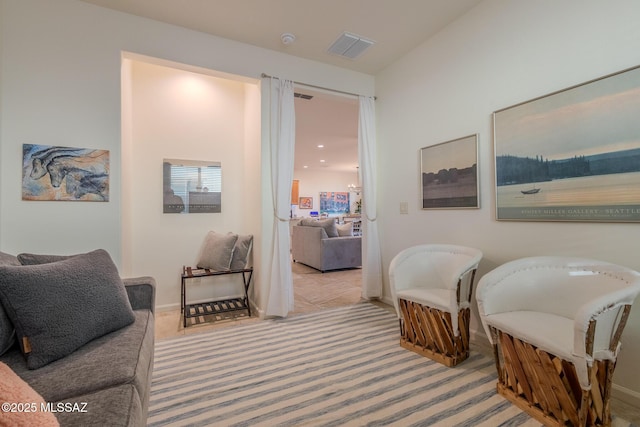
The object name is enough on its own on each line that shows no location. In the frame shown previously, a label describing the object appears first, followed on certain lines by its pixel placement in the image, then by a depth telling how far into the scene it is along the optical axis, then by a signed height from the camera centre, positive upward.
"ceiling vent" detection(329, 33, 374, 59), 2.89 +1.78
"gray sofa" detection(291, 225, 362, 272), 5.54 -0.71
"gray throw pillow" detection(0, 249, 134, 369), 1.21 -0.40
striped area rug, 1.57 -1.10
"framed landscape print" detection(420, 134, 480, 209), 2.54 +0.38
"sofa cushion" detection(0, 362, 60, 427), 0.66 -0.47
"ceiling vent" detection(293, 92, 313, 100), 3.88 +1.65
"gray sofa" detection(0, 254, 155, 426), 0.94 -0.63
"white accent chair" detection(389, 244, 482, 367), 2.05 -0.64
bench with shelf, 3.08 -1.05
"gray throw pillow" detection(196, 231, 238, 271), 3.17 -0.40
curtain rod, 3.06 +1.49
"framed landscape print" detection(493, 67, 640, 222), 1.69 +0.39
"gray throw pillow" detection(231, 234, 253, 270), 3.24 -0.43
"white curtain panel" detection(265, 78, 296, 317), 3.02 +0.33
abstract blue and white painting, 2.17 +0.35
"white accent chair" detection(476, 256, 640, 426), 1.34 -0.63
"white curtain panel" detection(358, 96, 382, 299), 3.56 +0.13
